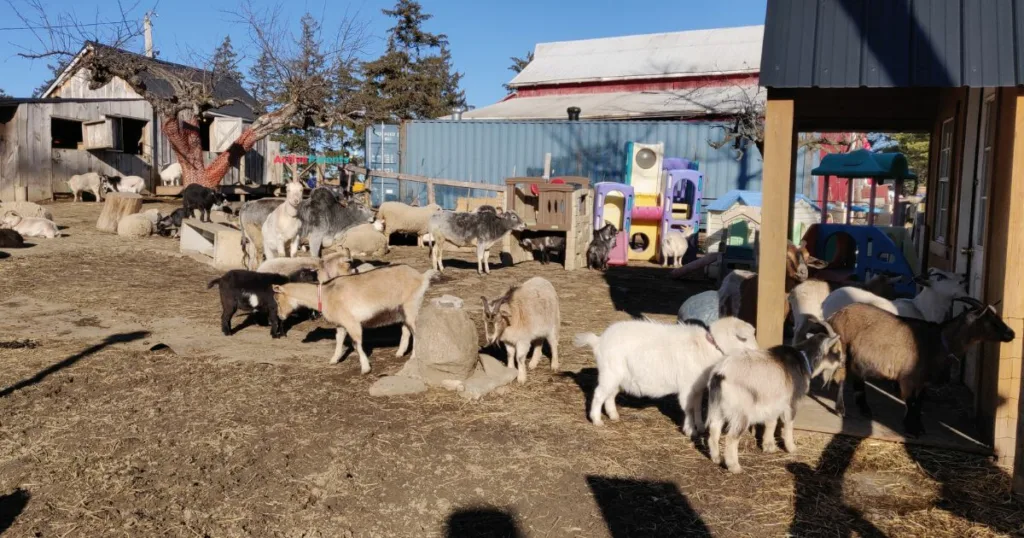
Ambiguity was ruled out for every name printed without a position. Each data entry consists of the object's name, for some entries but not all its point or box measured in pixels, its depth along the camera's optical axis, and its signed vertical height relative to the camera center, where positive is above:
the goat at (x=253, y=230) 13.54 -0.25
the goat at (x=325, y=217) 13.34 +0.00
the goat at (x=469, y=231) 14.78 -0.18
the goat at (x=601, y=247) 15.59 -0.43
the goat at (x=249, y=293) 8.85 -0.87
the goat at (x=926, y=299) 7.03 -0.59
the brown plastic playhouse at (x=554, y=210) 15.51 +0.28
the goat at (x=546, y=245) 16.08 -0.44
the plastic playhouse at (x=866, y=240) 10.19 -0.09
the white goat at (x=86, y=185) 24.44 +0.80
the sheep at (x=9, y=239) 15.06 -0.59
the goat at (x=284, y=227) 12.45 -0.17
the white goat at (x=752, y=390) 5.07 -1.04
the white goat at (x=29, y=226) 16.67 -0.37
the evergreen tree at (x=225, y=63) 22.69 +4.39
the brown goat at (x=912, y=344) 5.53 -0.81
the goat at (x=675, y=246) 16.80 -0.39
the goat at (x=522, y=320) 7.12 -0.89
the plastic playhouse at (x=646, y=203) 17.27 +0.55
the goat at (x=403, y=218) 17.52 +0.03
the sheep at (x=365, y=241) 16.27 -0.47
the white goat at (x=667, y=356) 5.65 -0.93
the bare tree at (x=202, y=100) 21.33 +3.23
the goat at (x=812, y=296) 7.52 -0.63
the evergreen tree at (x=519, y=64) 59.56 +12.11
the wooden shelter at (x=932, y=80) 5.33 +1.08
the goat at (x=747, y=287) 7.53 -0.58
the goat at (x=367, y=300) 7.62 -0.80
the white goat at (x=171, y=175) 28.25 +1.36
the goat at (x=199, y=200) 19.25 +0.33
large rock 6.96 -1.14
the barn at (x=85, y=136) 23.50 +2.51
